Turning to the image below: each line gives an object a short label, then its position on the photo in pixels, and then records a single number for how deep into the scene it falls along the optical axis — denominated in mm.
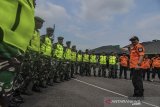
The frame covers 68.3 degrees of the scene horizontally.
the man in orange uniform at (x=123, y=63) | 8668
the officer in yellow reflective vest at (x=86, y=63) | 8585
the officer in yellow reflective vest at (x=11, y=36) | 811
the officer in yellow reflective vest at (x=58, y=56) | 4828
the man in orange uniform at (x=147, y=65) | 8513
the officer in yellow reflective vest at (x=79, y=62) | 8426
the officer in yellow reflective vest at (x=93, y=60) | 8974
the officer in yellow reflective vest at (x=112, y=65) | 8627
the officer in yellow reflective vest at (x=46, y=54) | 3820
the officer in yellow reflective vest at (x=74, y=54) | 7496
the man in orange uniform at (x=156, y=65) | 8755
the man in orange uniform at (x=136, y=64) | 3939
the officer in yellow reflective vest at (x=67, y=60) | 5698
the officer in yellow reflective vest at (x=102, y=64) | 8735
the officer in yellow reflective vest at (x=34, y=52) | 2921
